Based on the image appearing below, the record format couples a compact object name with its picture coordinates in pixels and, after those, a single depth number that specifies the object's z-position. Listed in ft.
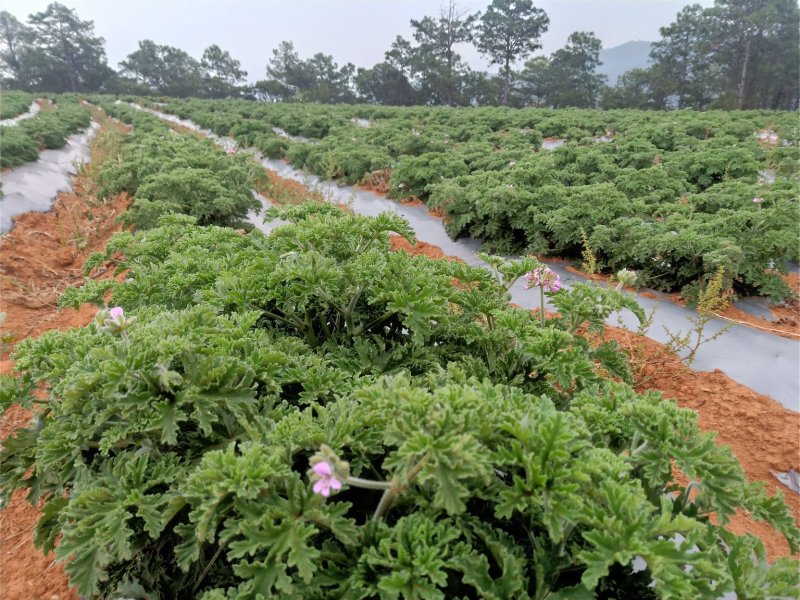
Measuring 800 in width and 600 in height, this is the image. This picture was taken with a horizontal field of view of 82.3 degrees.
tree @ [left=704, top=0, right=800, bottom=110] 90.79
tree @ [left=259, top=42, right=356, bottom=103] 162.91
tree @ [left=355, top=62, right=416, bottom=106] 139.13
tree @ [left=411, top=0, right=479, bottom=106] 129.59
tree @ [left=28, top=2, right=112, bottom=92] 163.53
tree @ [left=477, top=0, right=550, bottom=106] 126.00
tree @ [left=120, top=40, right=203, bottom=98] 176.76
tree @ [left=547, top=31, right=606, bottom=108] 124.57
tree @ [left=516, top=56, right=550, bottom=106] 127.03
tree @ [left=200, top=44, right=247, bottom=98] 187.17
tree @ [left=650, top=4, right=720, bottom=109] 102.12
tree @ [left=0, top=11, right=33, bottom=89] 160.97
